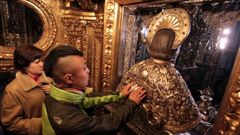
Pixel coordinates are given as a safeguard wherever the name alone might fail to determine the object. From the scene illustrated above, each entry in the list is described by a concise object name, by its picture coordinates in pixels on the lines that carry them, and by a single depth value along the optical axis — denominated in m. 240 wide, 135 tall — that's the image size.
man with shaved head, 1.01
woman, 1.46
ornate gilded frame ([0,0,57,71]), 2.43
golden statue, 1.10
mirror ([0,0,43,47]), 2.35
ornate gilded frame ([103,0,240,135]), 0.83
